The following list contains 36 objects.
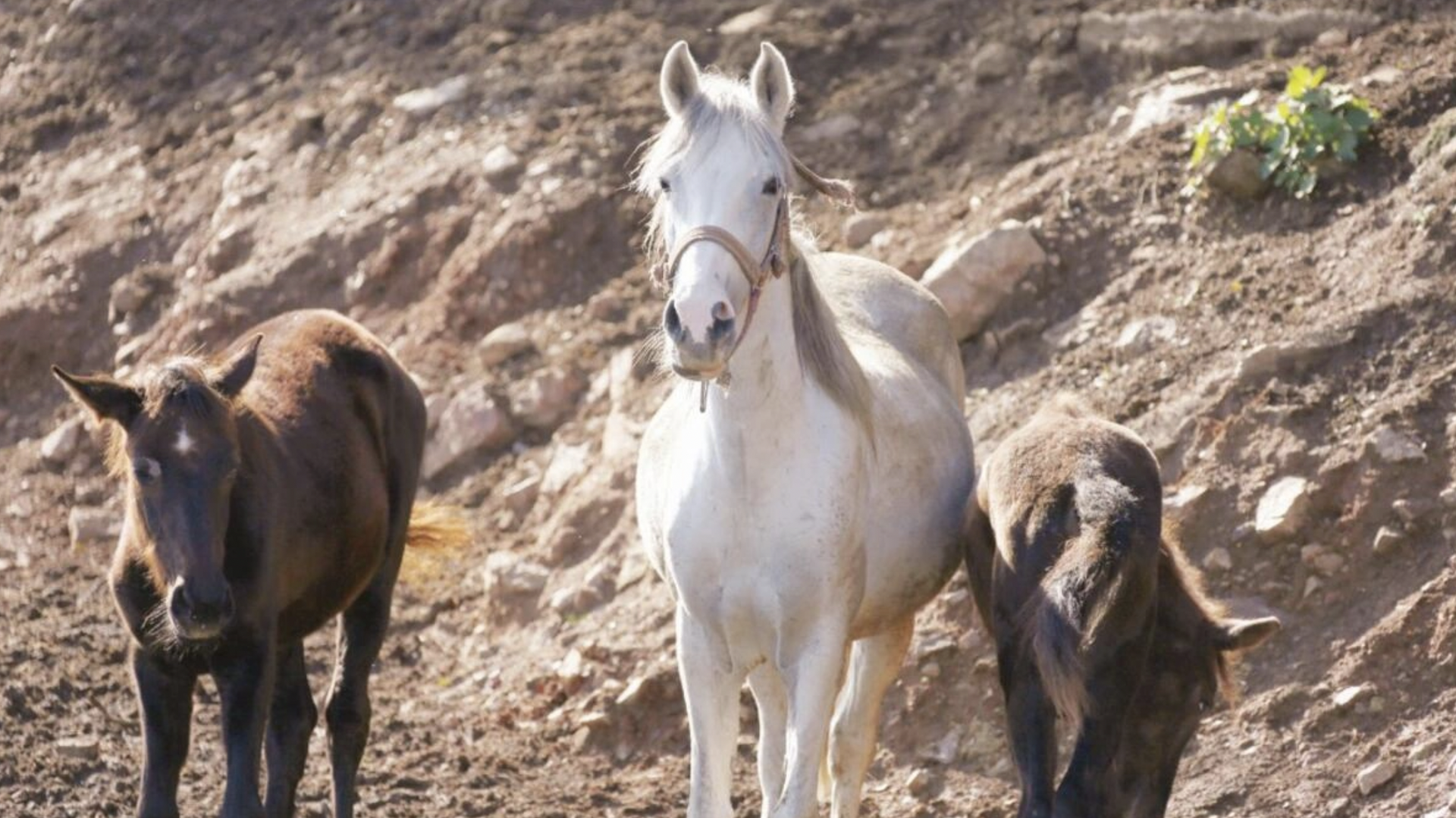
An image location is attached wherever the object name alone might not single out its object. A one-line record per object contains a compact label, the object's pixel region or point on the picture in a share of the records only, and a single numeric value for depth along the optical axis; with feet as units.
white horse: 37.60
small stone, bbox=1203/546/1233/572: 50.06
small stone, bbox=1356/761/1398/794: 44.06
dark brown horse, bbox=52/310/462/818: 40.60
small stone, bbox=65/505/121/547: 68.59
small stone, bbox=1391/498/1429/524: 48.49
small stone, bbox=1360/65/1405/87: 61.98
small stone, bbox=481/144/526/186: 75.41
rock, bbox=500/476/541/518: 66.59
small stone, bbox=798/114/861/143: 74.13
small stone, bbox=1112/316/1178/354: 56.95
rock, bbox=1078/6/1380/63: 68.03
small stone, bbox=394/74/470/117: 80.74
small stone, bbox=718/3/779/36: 79.41
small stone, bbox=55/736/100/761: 52.03
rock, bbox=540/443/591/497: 65.92
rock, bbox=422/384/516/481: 68.90
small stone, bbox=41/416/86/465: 73.15
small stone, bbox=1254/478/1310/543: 49.73
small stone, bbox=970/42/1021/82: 73.05
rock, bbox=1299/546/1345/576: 48.88
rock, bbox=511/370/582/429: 68.54
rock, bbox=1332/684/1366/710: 46.14
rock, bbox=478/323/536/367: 70.44
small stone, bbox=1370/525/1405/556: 48.34
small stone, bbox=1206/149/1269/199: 59.62
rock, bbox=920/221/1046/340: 61.21
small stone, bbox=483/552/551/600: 62.85
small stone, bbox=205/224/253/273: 78.28
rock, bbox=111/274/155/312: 78.33
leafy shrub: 58.95
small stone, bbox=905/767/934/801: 49.90
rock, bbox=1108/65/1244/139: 65.21
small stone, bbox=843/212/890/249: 67.46
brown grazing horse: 36.14
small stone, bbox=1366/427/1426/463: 49.47
